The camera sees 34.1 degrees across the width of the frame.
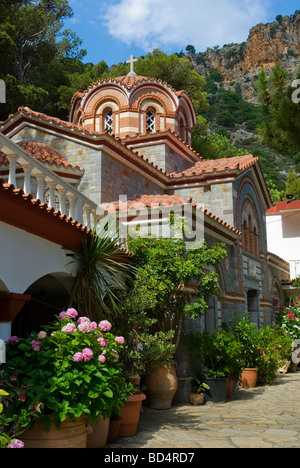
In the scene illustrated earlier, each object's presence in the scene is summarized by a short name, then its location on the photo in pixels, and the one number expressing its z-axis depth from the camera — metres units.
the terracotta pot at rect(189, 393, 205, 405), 9.87
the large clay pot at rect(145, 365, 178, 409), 9.04
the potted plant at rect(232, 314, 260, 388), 12.13
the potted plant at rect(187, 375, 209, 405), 9.88
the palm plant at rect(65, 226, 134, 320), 7.30
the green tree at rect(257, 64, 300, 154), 8.57
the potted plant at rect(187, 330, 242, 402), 10.17
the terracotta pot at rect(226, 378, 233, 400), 10.73
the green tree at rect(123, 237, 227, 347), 9.00
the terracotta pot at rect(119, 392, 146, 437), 7.04
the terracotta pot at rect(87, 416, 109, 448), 6.17
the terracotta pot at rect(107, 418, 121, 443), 6.79
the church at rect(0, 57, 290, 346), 6.29
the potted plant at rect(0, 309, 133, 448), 5.12
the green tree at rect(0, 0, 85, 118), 24.66
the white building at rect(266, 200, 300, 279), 25.48
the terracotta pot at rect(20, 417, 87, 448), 5.18
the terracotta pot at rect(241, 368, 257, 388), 12.52
